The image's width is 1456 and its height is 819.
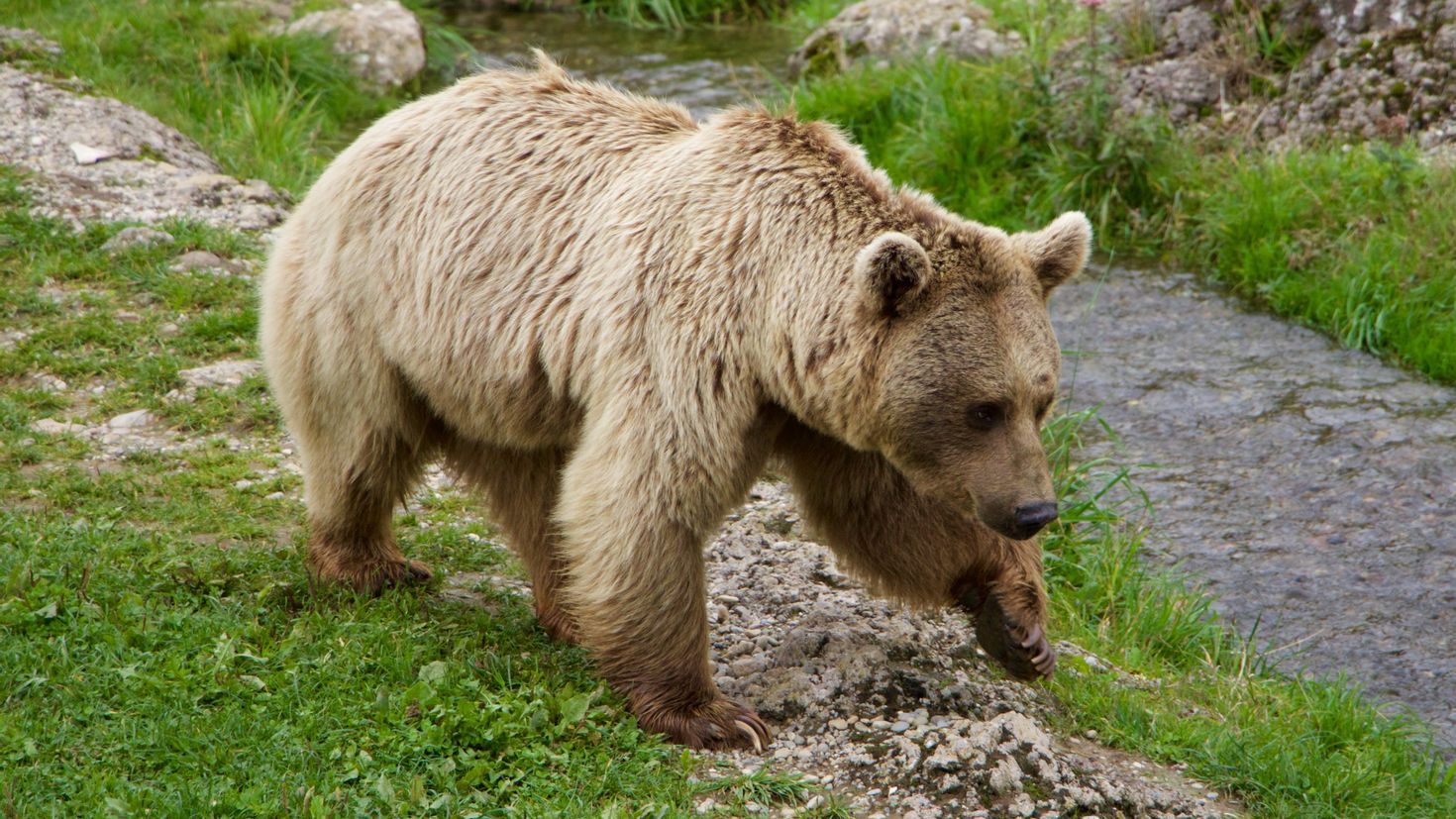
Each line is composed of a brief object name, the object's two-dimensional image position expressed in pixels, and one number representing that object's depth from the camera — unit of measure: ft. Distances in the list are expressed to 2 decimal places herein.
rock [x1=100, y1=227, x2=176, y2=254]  45.44
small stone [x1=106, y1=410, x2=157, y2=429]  37.19
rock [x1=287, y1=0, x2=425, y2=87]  67.05
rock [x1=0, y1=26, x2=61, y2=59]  55.62
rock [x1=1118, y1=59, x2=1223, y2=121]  56.59
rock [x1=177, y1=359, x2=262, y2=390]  39.88
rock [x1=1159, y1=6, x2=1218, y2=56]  57.62
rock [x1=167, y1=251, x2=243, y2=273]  45.29
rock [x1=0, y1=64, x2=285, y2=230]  48.08
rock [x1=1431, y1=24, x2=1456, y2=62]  52.16
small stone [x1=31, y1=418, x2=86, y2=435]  36.19
